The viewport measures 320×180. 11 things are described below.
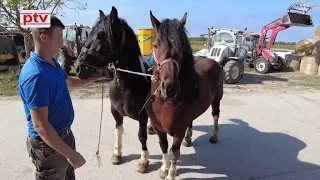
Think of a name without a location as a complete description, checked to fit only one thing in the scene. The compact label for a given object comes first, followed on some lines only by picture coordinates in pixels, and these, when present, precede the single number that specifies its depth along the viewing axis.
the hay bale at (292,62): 15.39
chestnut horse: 2.36
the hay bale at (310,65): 14.12
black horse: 2.89
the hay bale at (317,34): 17.63
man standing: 1.59
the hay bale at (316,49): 14.84
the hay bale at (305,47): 16.21
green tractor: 13.02
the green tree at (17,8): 8.82
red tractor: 14.38
